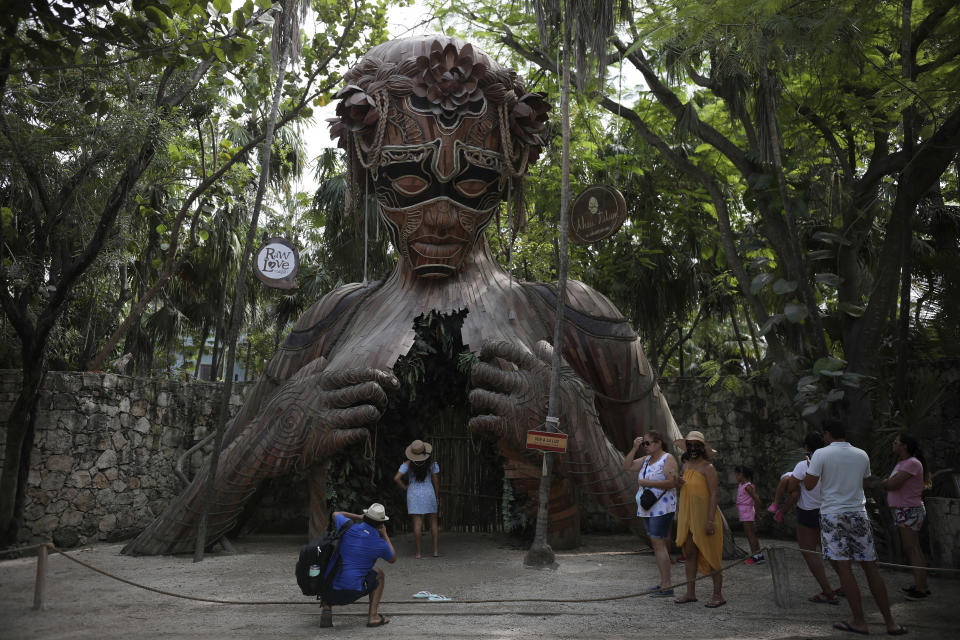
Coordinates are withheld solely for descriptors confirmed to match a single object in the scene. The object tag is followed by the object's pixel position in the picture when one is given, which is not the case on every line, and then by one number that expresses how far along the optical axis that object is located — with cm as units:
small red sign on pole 678
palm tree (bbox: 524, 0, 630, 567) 704
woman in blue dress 776
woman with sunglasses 561
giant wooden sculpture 739
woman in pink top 592
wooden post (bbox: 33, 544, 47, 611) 548
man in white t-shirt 468
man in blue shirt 485
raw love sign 784
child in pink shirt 738
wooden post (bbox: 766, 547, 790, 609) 527
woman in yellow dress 531
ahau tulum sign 771
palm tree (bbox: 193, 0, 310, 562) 775
